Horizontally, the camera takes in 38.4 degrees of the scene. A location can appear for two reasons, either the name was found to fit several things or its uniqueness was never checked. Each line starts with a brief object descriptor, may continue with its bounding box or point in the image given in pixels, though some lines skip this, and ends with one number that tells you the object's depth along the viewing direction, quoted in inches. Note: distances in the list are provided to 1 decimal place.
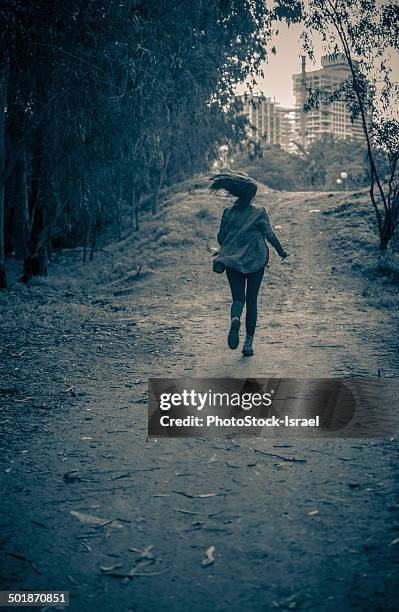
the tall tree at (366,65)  561.0
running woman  259.6
